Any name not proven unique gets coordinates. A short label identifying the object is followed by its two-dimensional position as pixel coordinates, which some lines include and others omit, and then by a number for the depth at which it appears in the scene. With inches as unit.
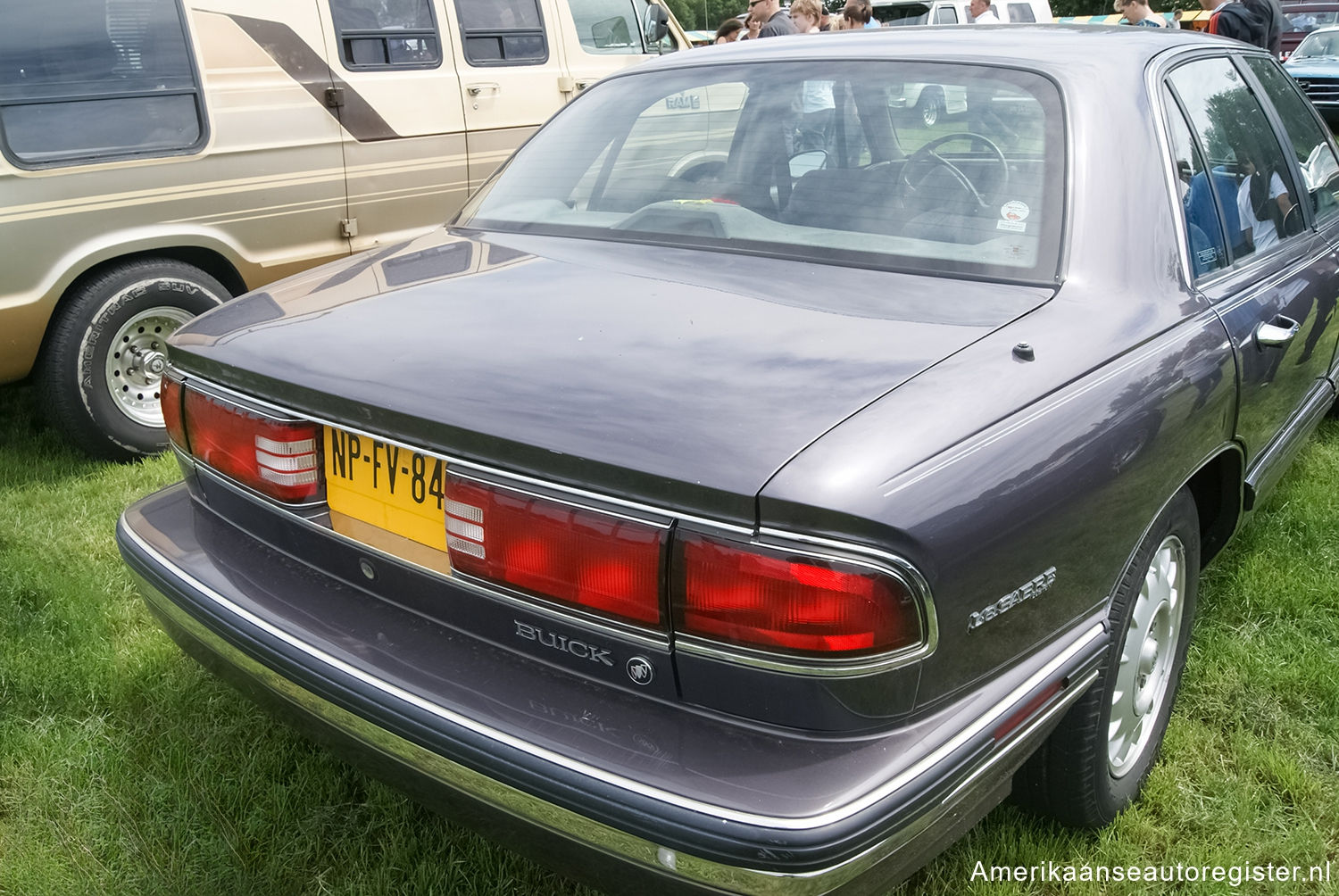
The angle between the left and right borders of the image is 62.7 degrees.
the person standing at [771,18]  337.4
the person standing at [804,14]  367.2
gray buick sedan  57.3
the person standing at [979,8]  479.5
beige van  159.6
